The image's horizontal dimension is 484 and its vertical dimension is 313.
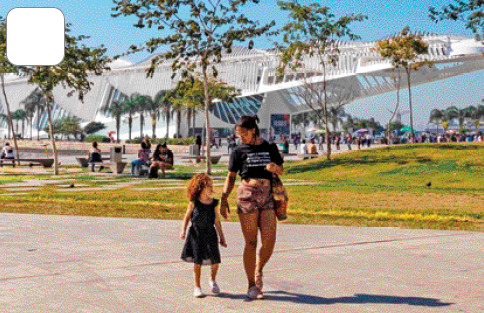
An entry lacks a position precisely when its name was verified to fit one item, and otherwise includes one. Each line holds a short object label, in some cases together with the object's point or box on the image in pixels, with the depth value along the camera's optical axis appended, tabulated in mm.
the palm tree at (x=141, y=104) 103188
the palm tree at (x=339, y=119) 146325
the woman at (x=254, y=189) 5520
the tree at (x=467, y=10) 20156
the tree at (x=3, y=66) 22292
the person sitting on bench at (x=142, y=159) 23697
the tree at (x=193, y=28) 23688
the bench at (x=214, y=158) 32672
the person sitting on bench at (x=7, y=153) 30872
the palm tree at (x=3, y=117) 134225
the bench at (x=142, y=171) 23750
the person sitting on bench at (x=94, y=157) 27047
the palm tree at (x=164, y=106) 93781
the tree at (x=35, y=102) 124325
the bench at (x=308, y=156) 34031
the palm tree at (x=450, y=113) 165875
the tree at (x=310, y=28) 29141
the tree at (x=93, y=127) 113625
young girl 5465
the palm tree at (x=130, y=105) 104562
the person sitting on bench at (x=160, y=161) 22953
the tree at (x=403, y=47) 36438
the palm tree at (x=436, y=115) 161375
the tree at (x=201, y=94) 45603
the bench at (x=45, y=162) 29947
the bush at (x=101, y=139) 79188
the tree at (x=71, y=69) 24312
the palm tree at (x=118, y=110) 105825
